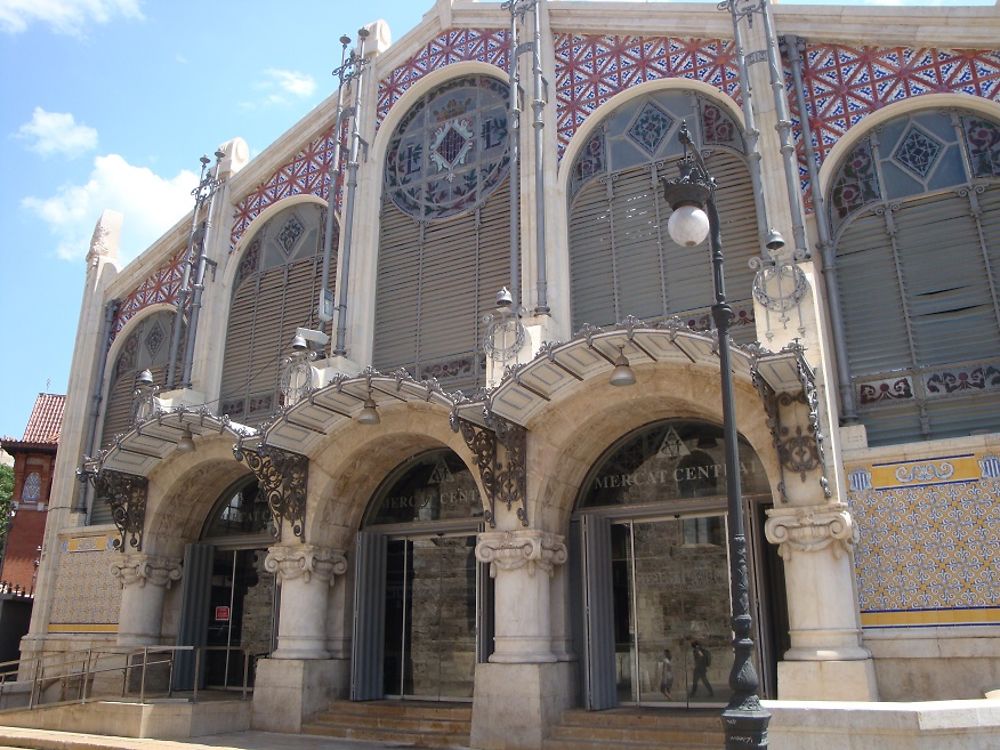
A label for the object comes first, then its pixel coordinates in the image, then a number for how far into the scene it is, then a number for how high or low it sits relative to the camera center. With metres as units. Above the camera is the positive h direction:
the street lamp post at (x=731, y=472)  6.57 +1.38
